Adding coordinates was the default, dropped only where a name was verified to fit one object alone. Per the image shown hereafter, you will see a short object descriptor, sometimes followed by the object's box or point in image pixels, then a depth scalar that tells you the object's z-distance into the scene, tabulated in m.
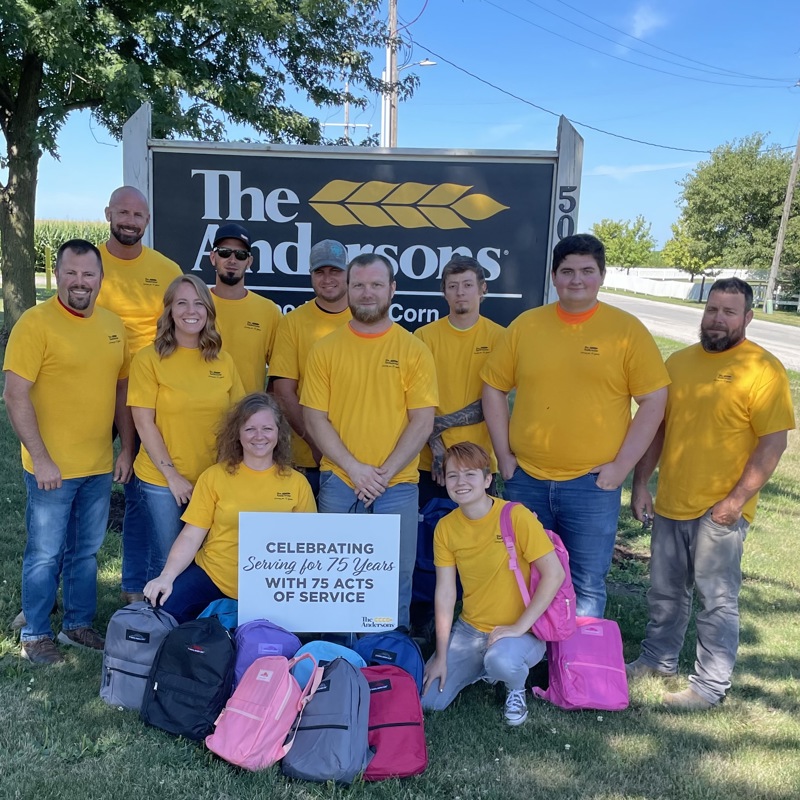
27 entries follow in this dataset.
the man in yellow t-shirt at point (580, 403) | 3.39
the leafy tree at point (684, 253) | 47.38
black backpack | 2.97
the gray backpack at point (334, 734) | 2.76
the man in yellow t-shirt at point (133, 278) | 3.98
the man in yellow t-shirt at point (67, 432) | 3.34
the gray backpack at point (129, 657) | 3.21
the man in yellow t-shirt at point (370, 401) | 3.46
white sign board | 3.44
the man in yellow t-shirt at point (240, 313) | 4.03
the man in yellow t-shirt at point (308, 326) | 3.99
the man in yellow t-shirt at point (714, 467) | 3.25
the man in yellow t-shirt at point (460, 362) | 3.91
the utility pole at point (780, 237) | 34.16
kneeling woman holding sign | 3.43
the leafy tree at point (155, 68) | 8.70
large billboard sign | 4.90
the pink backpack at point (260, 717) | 2.79
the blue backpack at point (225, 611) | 3.47
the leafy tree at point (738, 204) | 43.16
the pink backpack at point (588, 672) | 3.36
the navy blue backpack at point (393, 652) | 3.39
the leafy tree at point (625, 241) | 81.75
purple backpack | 3.17
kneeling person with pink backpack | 3.33
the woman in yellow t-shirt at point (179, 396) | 3.48
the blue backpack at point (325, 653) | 3.12
